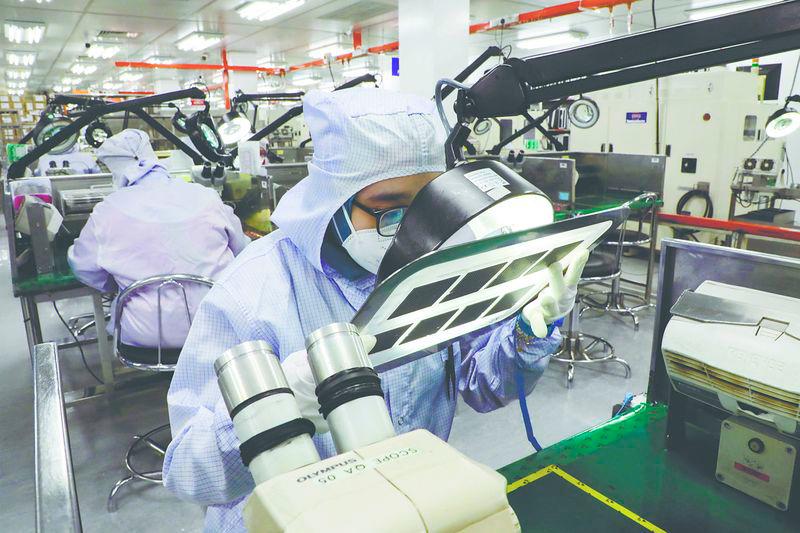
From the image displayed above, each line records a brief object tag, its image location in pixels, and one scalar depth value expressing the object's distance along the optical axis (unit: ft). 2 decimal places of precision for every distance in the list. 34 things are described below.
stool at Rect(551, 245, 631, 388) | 11.44
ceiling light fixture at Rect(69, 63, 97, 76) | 38.54
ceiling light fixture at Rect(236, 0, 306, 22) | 21.86
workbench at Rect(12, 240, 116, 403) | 9.09
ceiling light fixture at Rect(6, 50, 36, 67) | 32.53
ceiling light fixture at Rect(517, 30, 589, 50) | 28.81
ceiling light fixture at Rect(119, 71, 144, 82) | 44.12
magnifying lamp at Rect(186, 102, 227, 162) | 11.07
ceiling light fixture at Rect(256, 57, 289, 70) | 37.70
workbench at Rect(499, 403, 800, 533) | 3.28
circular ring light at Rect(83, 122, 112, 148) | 13.47
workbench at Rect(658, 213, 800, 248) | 12.19
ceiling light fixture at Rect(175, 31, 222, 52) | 28.71
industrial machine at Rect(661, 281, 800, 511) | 3.13
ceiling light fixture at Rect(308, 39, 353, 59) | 31.97
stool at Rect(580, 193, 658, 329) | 11.71
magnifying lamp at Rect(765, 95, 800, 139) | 13.65
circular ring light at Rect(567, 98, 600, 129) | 15.46
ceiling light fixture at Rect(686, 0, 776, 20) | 21.77
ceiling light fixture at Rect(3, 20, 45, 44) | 24.35
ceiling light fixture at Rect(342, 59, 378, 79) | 33.43
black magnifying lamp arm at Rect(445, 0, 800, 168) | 2.39
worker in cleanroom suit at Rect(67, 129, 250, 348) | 7.84
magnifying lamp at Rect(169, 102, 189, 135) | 11.16
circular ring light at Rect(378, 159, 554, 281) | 2.47
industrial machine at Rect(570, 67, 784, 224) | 17.25
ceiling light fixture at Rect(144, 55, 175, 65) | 36.04
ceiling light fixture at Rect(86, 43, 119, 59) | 31.09
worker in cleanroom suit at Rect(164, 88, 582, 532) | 3.00
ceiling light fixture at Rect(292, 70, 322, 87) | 44.73
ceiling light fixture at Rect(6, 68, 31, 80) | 40.86
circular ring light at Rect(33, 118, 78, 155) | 10.78
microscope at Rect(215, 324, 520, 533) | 1.32
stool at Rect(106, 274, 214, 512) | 7.59
